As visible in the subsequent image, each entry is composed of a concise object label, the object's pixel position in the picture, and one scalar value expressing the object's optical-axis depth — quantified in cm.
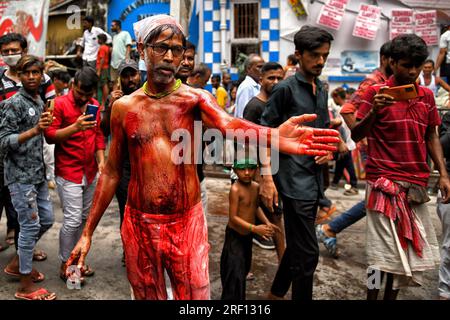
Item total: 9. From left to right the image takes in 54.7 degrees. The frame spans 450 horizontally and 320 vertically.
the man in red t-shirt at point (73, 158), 356
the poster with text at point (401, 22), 905
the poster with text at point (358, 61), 936
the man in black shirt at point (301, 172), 293
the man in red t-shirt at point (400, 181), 295
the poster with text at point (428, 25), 891
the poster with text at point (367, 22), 920
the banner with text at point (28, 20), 650
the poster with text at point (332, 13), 936
